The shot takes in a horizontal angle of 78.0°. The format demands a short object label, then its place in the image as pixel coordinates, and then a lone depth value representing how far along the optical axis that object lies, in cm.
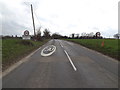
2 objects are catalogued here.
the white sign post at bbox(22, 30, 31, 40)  1191
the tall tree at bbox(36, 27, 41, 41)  2365
